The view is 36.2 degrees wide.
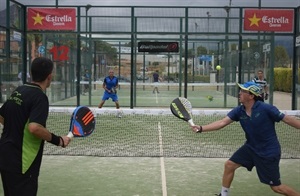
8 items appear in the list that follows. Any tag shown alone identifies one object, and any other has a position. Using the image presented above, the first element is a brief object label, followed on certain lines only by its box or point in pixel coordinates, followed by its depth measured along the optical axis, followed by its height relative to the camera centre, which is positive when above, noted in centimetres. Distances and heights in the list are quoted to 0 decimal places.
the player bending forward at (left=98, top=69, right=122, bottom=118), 1625 -71
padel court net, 931 -169
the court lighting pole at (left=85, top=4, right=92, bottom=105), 2018 +66
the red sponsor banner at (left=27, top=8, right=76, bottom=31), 1792 +189
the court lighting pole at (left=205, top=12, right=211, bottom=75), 2092 +13
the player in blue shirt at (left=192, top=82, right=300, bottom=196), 502 -70
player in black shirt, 384 -57
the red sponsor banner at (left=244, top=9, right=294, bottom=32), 1762 +191
